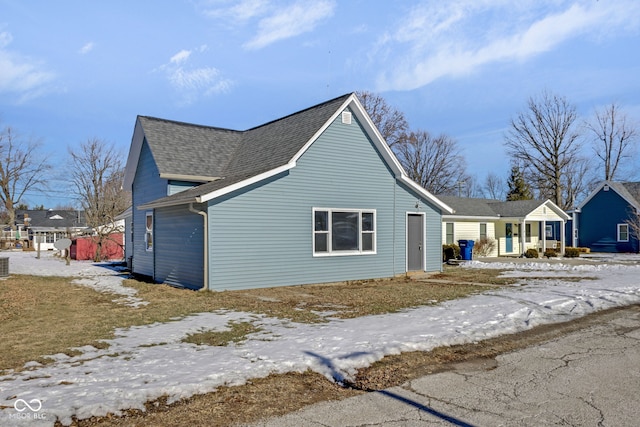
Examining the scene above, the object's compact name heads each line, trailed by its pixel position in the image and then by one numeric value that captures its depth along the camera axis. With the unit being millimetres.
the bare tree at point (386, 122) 40094
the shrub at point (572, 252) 30828
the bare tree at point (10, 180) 49500
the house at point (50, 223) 59012
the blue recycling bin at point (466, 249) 25812
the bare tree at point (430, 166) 46938
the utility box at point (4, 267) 17500
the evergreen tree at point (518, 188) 50562
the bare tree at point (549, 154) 43656
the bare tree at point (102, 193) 40906
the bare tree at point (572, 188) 55162
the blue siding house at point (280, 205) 13266
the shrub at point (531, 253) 29319
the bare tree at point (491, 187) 74125
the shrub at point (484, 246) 28891
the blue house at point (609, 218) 34906
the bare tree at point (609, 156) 47594
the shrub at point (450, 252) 25641
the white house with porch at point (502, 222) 28284
